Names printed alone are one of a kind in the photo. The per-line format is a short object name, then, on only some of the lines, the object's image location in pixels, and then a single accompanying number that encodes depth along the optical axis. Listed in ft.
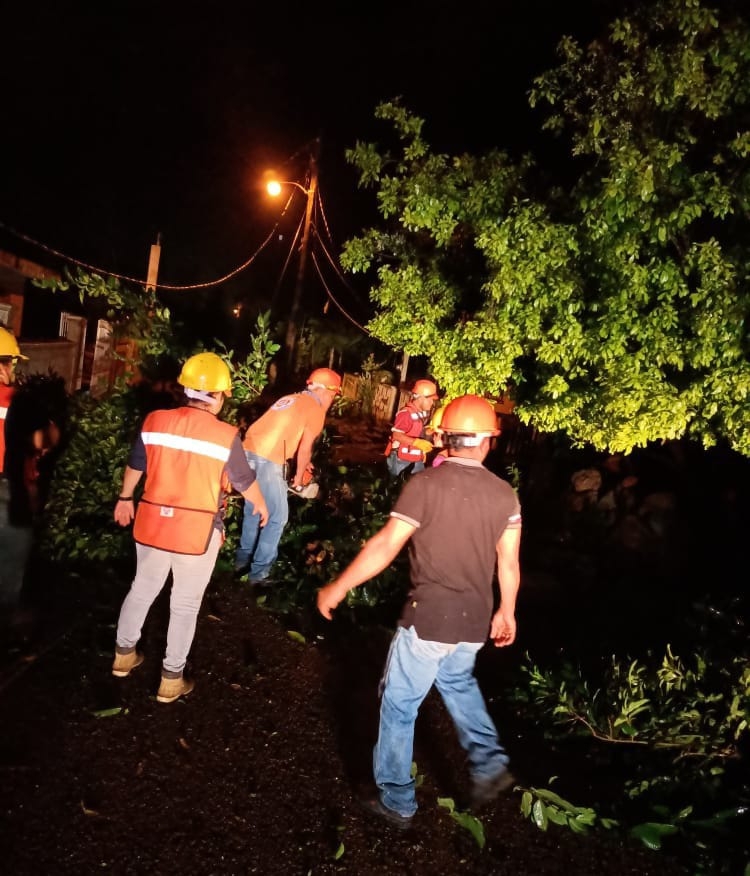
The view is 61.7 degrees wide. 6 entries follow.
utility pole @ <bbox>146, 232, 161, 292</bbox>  38.86
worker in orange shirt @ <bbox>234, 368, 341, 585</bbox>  16.46
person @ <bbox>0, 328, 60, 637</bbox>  11.87
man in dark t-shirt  8.84
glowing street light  42.27
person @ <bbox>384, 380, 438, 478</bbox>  23.40
